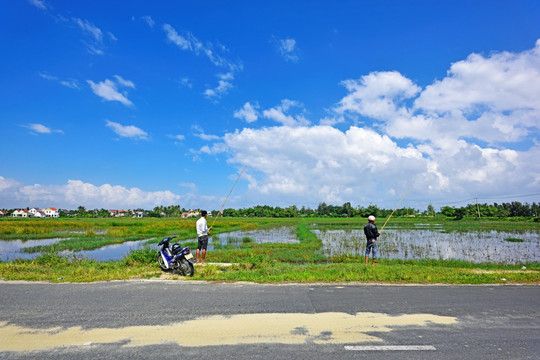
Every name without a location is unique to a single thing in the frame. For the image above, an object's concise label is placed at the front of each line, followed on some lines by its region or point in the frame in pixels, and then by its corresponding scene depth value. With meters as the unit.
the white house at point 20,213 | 129.93
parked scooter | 9.44
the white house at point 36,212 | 135.98
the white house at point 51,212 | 141.99
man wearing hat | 11.38
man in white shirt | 11.38
